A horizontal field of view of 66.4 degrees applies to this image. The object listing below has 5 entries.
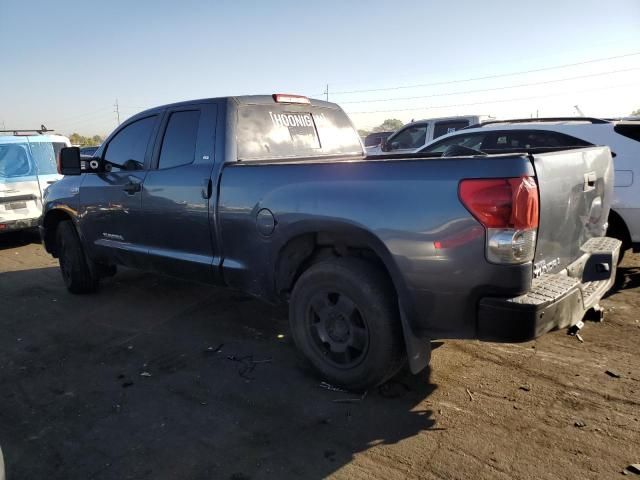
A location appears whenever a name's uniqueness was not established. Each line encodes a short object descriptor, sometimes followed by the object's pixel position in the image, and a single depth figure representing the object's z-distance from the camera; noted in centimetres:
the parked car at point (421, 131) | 1110
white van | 873
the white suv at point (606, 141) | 513
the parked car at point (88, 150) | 1669
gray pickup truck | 258
